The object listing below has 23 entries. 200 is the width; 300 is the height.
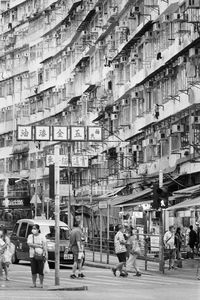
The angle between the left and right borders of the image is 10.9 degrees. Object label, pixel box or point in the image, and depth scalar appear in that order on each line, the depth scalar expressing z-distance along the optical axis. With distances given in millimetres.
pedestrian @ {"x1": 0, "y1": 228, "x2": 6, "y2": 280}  31088
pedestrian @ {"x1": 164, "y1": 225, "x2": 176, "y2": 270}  39094
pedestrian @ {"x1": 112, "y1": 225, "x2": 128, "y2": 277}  34656
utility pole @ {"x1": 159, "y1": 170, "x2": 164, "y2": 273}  36906
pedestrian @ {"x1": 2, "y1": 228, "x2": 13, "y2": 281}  30959
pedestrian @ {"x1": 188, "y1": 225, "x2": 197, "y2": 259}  43969
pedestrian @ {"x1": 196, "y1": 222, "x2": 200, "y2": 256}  42994
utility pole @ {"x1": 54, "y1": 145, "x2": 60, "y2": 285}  27844
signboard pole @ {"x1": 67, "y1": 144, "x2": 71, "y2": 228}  57319
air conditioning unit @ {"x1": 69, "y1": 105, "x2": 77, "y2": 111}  82488
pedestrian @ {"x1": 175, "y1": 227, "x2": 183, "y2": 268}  40219
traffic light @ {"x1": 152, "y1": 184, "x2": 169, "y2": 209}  36906
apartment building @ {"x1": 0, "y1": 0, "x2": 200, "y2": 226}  48969
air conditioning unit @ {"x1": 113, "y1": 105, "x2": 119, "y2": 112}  65188
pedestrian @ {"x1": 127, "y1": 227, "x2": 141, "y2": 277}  35562
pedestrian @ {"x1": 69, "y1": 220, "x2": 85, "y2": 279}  32594
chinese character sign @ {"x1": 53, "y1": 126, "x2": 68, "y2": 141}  31212
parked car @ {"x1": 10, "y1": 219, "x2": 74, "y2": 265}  39719
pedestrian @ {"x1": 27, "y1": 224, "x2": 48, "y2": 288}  28145
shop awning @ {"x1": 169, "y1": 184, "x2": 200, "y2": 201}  40744
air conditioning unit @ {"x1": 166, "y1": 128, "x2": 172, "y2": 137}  50316
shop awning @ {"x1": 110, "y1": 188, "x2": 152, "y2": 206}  51031
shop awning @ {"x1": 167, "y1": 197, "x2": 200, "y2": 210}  36406
